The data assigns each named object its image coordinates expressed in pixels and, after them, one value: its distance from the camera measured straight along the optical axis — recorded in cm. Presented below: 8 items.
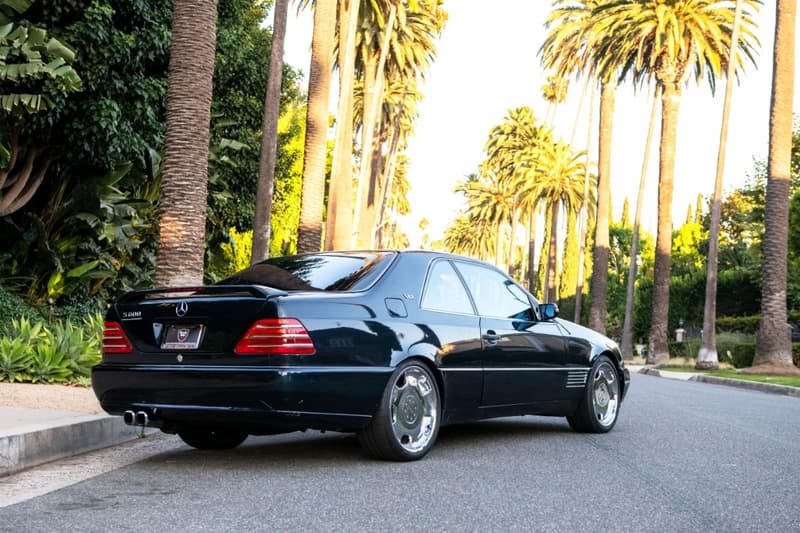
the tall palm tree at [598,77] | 4447
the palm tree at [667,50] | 3894
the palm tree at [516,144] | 7406
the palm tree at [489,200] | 9206
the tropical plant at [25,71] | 1580
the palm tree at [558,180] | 6744
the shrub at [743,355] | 3183
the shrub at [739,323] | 4484
